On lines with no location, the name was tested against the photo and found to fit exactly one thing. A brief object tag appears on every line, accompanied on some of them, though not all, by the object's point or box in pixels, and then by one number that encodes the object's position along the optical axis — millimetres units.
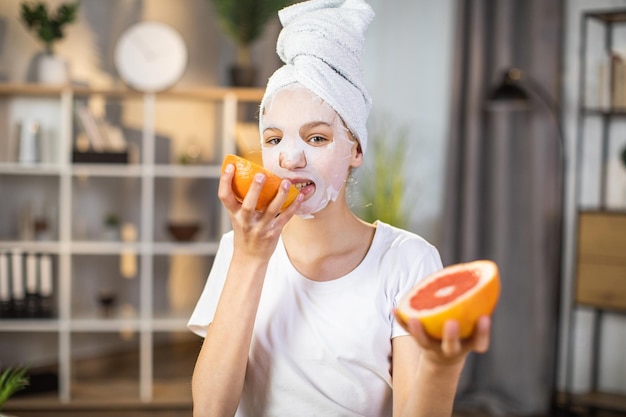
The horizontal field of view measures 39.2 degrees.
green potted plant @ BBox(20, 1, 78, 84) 4531
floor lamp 4090
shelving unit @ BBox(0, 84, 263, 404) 4453
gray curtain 4328
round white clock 4531
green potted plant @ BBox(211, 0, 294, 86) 4512
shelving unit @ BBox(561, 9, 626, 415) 4035
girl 1457
